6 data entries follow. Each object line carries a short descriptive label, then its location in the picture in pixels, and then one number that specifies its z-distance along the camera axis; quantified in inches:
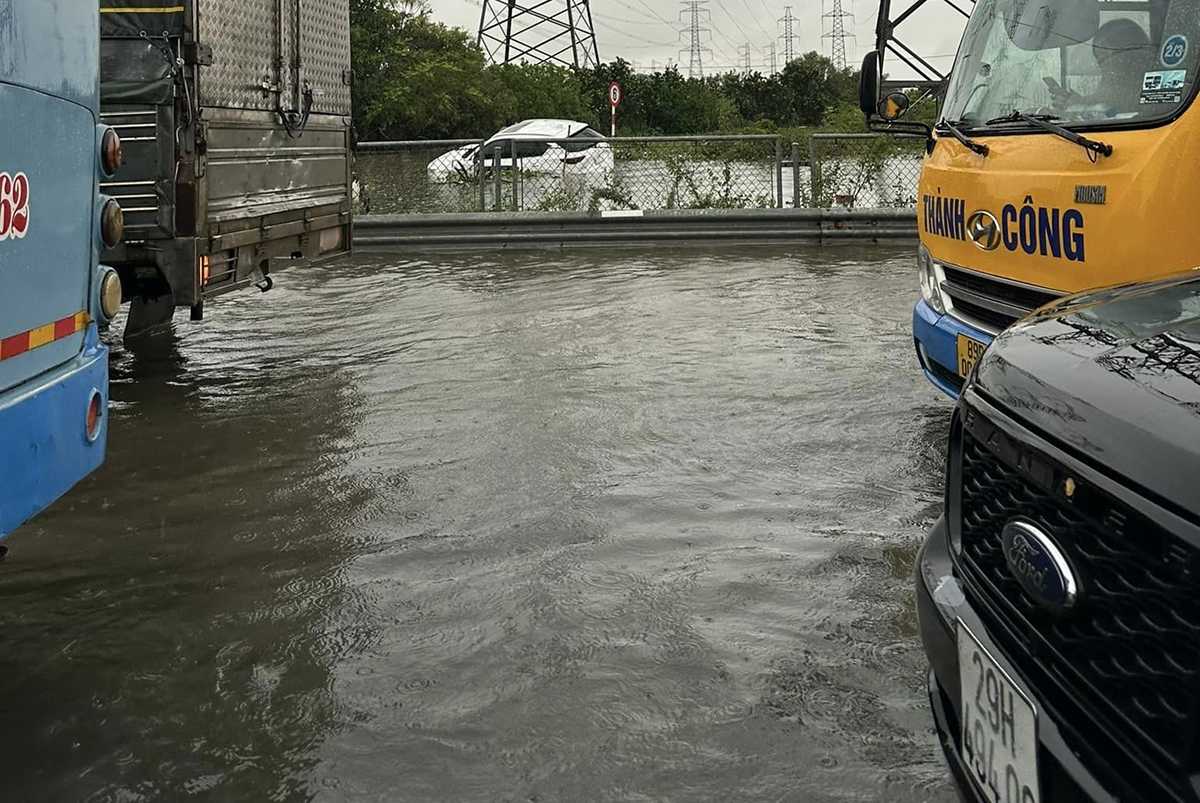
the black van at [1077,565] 64.4
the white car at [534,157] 618.8
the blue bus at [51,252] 125.8
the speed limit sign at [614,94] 1123.8
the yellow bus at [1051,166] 160.9
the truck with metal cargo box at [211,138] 262.1
